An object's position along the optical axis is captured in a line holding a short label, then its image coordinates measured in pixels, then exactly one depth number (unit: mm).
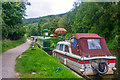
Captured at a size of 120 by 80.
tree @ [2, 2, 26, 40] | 8261
